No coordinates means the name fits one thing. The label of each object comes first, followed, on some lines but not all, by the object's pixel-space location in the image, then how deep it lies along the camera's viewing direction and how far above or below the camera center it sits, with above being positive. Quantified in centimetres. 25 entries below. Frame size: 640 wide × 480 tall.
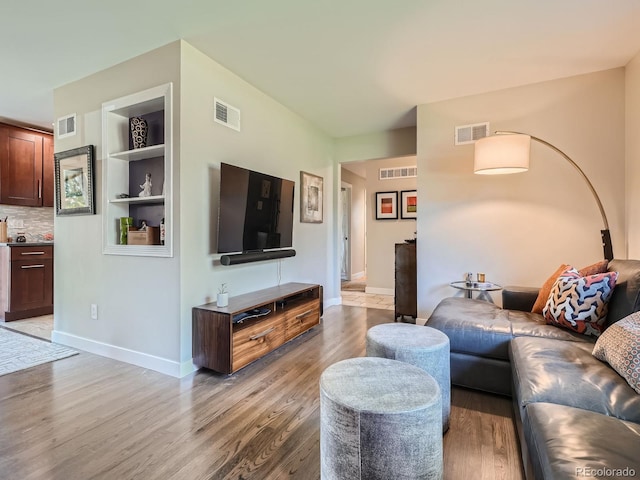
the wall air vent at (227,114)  282 +111
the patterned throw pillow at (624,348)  132 -49
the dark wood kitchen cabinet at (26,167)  420 +96
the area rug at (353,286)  635 -101
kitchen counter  394 -9
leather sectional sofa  96 -63
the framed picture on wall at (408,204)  573 +61
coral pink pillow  247 -43
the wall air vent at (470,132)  344 +114
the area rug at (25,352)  267 -104
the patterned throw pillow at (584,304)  197 -41
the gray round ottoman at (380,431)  112 -69
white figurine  280 +44
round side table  308 -48
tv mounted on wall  271 +25
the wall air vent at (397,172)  581 +119
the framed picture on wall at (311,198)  420 +53
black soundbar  275 -18
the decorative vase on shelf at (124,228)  284 +8
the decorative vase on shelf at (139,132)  279 +91
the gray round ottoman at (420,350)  169 -60
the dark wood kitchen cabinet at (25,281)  396 -56
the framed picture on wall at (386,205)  588 +60
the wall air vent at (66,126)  312 +109
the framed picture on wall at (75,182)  296 +53
